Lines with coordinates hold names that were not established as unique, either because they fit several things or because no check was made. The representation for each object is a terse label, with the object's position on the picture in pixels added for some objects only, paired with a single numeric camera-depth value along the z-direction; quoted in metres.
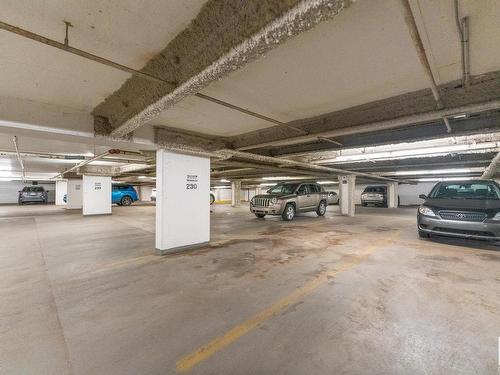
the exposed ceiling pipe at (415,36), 1.23
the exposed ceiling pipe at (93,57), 1.38
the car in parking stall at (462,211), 4.39
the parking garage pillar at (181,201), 4.52
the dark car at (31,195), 17.69
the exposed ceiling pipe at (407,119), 2.53
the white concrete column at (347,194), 11.31
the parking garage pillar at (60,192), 20.16
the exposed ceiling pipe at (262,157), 5.33
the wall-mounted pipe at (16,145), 4.72
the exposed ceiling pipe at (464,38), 1.52
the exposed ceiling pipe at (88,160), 5.68
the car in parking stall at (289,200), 9.12
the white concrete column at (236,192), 17.20
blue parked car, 17.08
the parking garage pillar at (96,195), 11.34
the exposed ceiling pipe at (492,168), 6.17
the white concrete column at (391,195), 16.89
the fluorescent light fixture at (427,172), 10.85
